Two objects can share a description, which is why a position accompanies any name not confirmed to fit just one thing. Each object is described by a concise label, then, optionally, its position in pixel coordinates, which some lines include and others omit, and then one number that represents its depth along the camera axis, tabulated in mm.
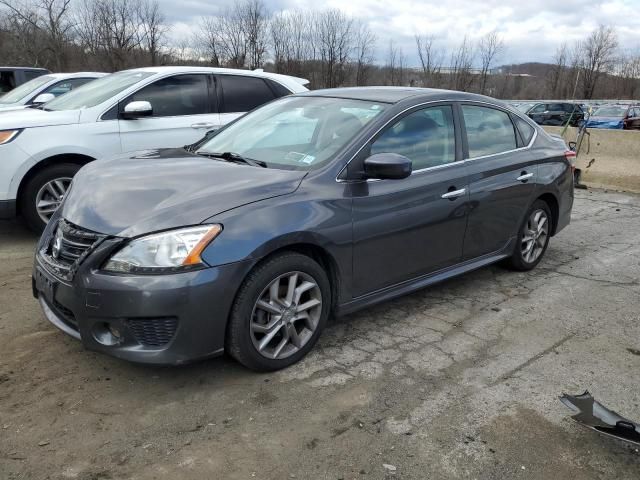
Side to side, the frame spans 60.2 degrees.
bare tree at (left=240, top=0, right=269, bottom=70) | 36906
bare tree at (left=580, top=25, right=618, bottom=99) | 47906
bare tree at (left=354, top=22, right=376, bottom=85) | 36594
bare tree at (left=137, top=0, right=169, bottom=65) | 36969
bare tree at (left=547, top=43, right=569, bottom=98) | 48375
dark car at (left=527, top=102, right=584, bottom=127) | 20266
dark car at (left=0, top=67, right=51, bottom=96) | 13859
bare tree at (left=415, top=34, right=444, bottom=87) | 37500
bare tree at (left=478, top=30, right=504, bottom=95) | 39875
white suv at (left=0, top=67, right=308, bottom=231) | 5359
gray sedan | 2793
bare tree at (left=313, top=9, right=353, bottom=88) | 36125
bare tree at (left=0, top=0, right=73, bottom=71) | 31594
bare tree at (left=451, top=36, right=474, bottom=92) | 37750
